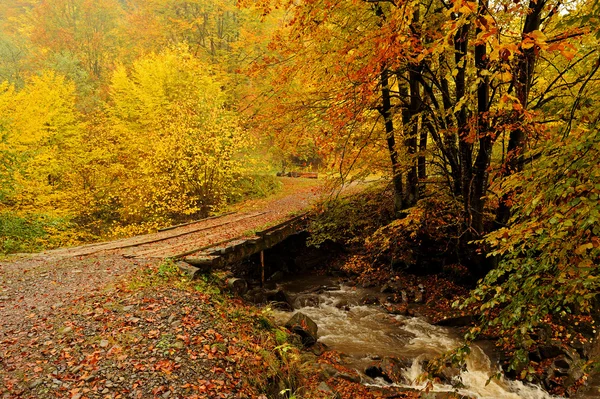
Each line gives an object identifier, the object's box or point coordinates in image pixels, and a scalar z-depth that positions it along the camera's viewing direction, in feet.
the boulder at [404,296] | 35.06
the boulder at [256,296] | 35.41
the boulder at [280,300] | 34.63
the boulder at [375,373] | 22.69
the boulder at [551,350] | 23.65
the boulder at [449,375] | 22.38
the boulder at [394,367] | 22.75
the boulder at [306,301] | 36.31
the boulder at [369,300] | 35.94
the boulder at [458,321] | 30.09
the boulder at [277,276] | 45.47
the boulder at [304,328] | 25.63
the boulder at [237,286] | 25.85
